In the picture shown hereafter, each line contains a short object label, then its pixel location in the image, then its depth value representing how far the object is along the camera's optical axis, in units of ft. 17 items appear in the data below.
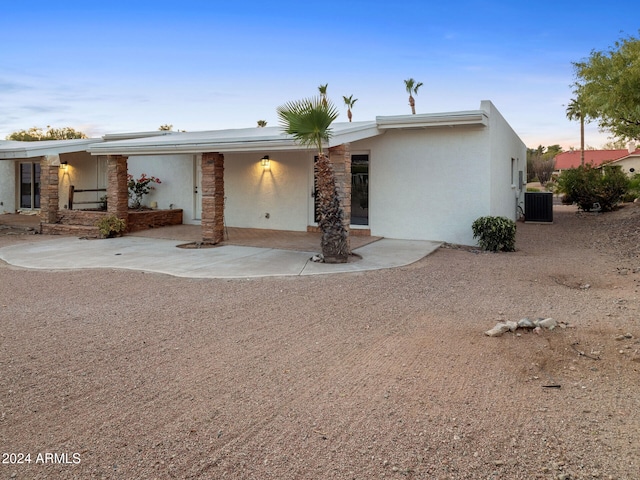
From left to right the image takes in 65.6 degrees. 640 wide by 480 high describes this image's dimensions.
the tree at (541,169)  184.89
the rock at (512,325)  17.60
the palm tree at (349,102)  127.75
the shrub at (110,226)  45.75
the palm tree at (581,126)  135.62
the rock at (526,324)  17.85
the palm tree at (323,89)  110.63
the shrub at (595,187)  76.59
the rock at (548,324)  17.83
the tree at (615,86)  50.83
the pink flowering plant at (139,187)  57.00
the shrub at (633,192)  68.61
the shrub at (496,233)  38.06
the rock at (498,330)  17.22
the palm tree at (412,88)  120.67
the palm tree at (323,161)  30.76
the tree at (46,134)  137.49
